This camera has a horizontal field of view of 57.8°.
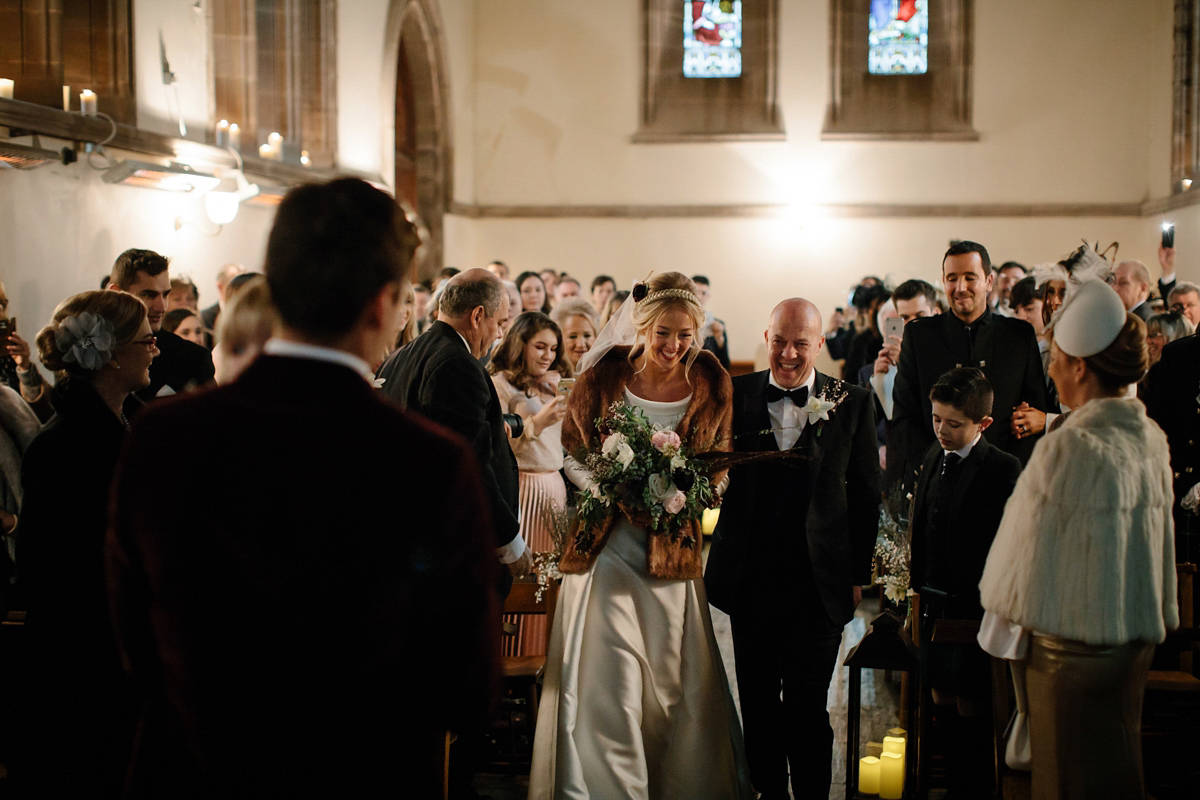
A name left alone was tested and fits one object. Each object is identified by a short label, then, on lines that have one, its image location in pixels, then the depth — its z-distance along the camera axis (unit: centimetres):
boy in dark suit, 365
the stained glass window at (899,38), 1585
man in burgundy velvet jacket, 143
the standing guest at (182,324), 557
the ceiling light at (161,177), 747
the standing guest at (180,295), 638
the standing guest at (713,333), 871
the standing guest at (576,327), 623
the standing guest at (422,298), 912
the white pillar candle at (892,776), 378
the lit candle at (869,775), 381
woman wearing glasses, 255
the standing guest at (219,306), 774
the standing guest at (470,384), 351
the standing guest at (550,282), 1146
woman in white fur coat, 256
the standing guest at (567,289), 1020
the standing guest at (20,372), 490
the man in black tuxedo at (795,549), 351
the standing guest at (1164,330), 593
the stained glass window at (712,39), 1609
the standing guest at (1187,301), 708
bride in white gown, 348
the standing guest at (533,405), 534
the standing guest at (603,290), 1059
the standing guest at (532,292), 935
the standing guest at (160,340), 441
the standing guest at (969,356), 472
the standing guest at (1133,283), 681
